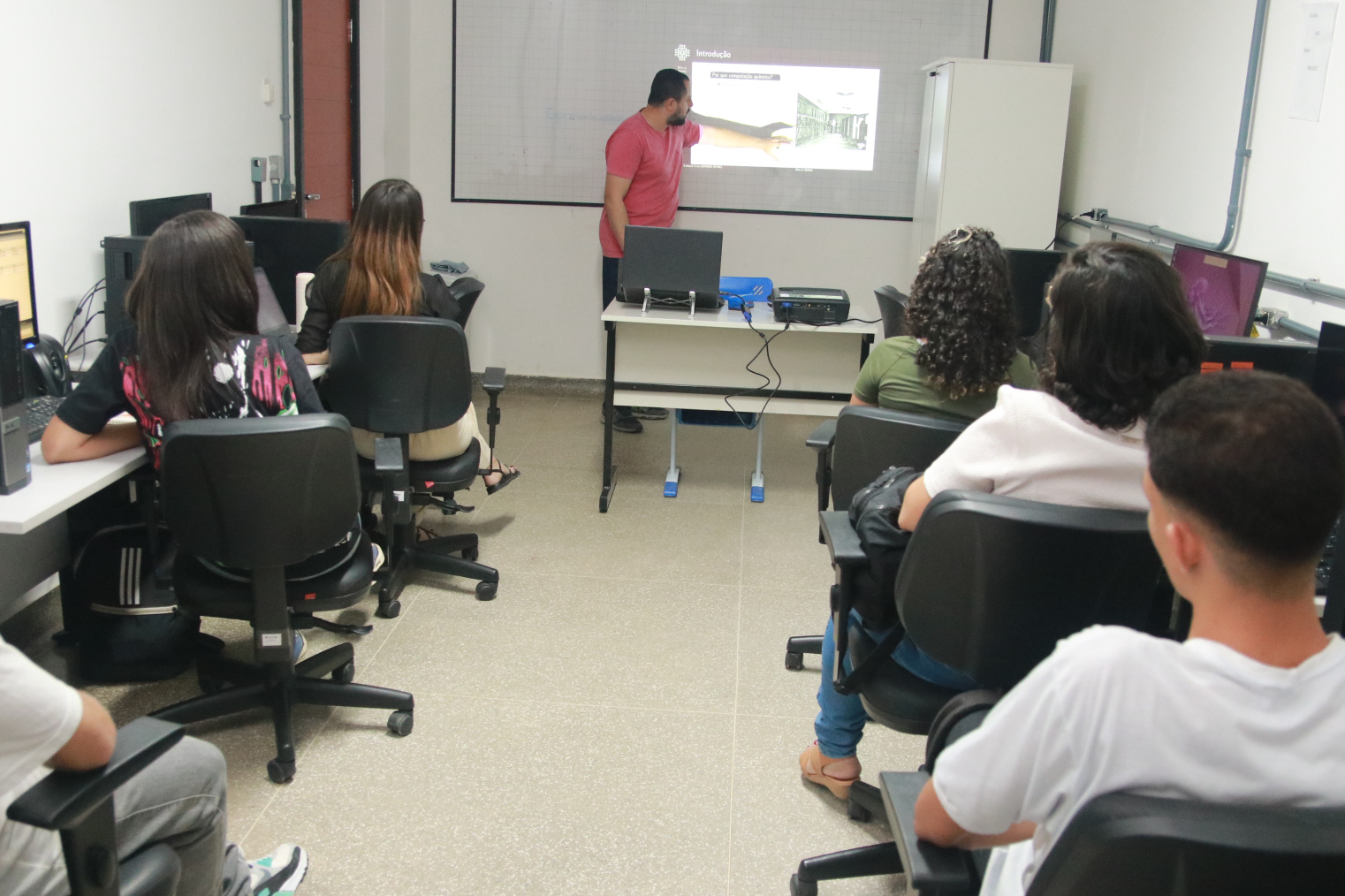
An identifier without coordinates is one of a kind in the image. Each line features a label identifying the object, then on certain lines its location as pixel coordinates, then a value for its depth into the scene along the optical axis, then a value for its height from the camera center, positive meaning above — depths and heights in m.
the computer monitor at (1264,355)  2.15 -0.26
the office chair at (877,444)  2.05 -0.46
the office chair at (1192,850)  0.80 -0.46
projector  3.88 -0.37
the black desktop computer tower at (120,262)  2.97 -0.25
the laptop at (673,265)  3.90 -0.24
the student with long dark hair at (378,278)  2.98 -0.26
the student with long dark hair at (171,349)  2.11 -0.34
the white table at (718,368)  4.04 -0.62
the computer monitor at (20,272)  2.47 -0.24
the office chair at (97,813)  1.13 -0.66
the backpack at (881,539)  1.79 -0.54
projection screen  5.26 +0.52
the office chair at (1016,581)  1.42 -0.50
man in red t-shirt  4.83 +0.13
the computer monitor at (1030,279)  3.95 -0.24
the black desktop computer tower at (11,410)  1.88 -0.42
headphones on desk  2.55 -0.47
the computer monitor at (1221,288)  2.72 -0.17
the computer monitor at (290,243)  3.49 -0.21
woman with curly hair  2.27 -0.25
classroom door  4.62 +0.33
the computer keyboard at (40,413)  2.28 -0.53
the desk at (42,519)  1.89 -0.60
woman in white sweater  1.52 -0.24
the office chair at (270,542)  2.00 -0.69
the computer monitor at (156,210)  3.12 -0.11
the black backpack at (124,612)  2.53 -1.02
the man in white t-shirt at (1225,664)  0.89 -0.36
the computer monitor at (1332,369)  1.90 -0.25
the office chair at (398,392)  2.84 -0.55
